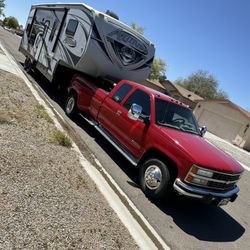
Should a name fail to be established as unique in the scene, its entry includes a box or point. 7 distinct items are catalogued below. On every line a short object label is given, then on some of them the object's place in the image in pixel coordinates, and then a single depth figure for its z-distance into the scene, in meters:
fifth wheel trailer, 7.66
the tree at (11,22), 88.60
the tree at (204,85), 65.47
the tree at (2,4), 77.94
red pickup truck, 4.36
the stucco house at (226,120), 25.37
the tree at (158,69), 51.53
